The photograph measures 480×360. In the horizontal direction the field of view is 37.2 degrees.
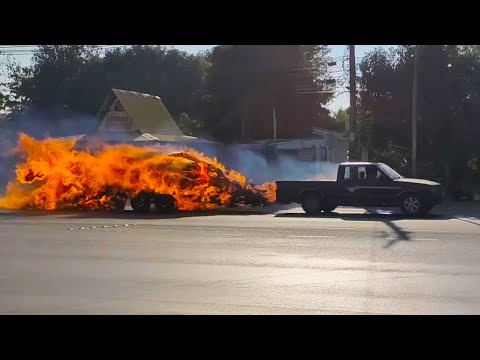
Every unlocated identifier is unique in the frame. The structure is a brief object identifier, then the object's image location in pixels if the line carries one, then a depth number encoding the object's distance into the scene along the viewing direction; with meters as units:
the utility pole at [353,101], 32.19
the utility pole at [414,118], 31.34
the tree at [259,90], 51.75
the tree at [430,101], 33.34
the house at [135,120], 44.31
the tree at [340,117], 62.06
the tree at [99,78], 59.19
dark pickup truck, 22.20
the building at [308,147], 46.38
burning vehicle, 24.58
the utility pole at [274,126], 46.63
